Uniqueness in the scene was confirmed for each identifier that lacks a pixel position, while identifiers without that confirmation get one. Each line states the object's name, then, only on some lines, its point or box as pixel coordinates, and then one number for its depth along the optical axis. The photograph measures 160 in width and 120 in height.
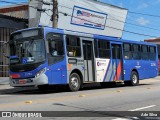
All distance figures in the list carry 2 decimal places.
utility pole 25.00
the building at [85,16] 29.46
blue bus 17.89
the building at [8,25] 28.30
